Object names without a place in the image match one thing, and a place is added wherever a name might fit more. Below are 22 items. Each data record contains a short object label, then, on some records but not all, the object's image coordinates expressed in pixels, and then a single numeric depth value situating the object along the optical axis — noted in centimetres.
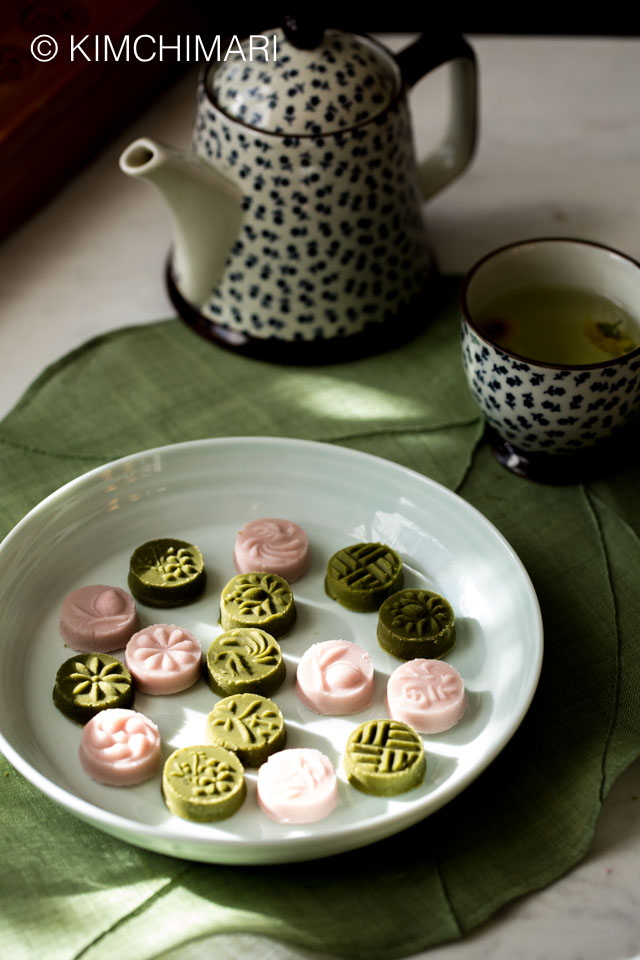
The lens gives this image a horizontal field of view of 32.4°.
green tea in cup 104
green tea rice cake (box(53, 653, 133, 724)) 81
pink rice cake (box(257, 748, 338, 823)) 75
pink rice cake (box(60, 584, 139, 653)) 86
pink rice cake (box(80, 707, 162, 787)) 78
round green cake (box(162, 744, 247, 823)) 75
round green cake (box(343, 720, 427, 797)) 77
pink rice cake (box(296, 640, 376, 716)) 83
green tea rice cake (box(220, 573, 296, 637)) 87
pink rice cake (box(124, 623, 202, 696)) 83
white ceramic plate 75
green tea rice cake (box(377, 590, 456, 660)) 86
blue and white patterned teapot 103
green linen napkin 74
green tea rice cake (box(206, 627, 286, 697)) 83
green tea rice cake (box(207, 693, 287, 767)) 78
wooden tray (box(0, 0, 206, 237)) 123
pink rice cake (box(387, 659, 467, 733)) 81
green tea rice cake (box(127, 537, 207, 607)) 90
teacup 95
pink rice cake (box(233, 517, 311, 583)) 92
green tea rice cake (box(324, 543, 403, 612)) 90
